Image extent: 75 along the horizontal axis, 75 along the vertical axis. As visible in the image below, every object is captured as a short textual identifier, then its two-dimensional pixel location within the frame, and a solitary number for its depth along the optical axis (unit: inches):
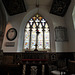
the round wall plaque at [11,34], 265.5
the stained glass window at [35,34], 277.1
